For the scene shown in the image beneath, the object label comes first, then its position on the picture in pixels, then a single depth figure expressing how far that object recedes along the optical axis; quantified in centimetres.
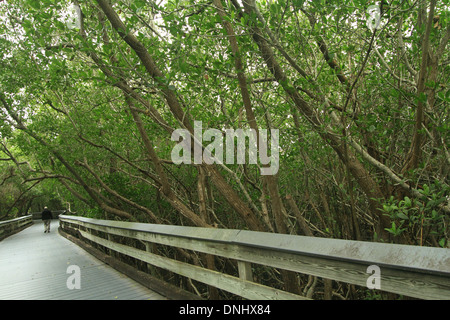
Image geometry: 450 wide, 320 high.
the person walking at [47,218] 2012
